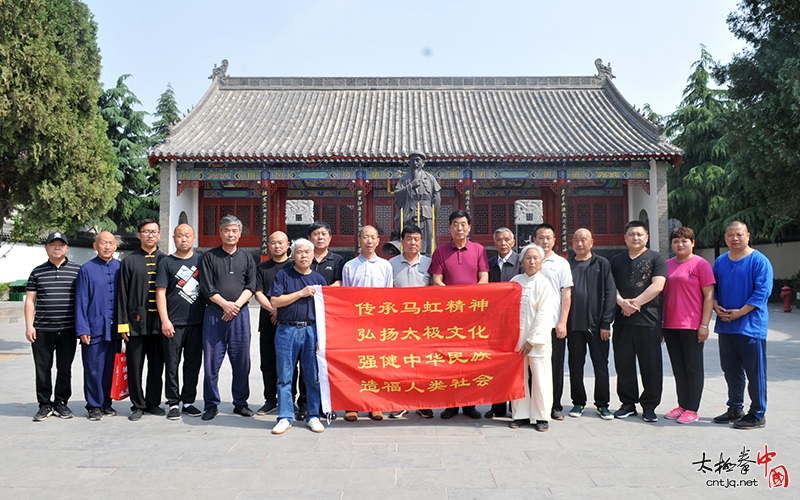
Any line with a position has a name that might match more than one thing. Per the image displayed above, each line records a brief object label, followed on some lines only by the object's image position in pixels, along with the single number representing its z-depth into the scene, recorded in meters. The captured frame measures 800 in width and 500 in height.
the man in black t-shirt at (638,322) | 4.40
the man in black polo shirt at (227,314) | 4.52
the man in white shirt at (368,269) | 4.51
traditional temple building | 15.16
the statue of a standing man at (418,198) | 7.33
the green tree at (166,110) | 24.42
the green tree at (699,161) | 17.91
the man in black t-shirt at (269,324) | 4.69
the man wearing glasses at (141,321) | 4.55
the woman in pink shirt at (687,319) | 4.36
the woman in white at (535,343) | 4.18
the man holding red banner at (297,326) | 4.23
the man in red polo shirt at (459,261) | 4.58
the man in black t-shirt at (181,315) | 4.52
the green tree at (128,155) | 19.72
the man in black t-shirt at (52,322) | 4.59
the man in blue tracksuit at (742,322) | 4.22
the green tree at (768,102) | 6.60
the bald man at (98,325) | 4.54
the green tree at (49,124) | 6.79
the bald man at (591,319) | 4.47
